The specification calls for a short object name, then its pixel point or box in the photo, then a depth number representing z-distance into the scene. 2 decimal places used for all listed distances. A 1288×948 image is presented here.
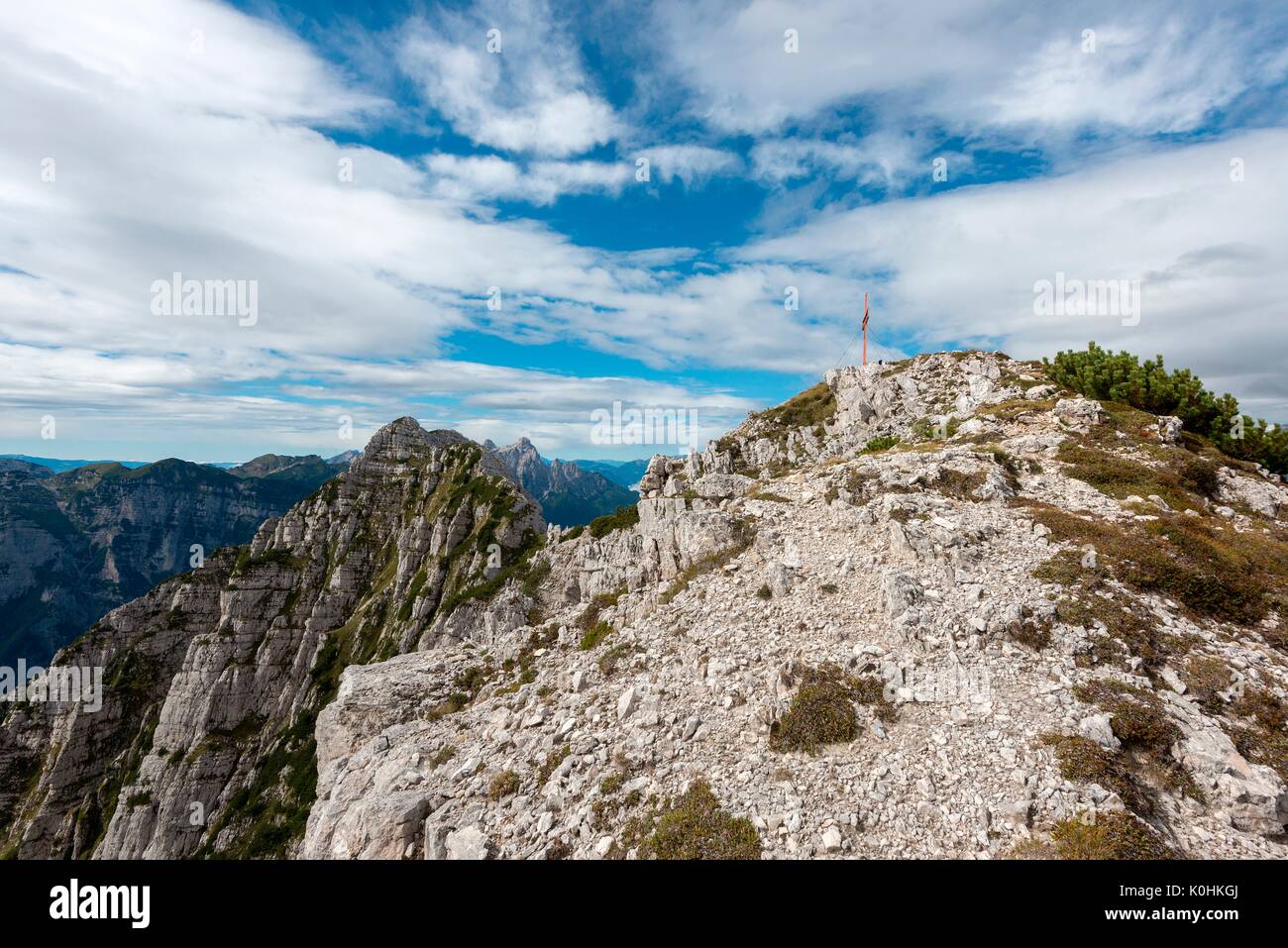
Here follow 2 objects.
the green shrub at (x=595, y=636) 24.81
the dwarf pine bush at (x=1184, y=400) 36.72
